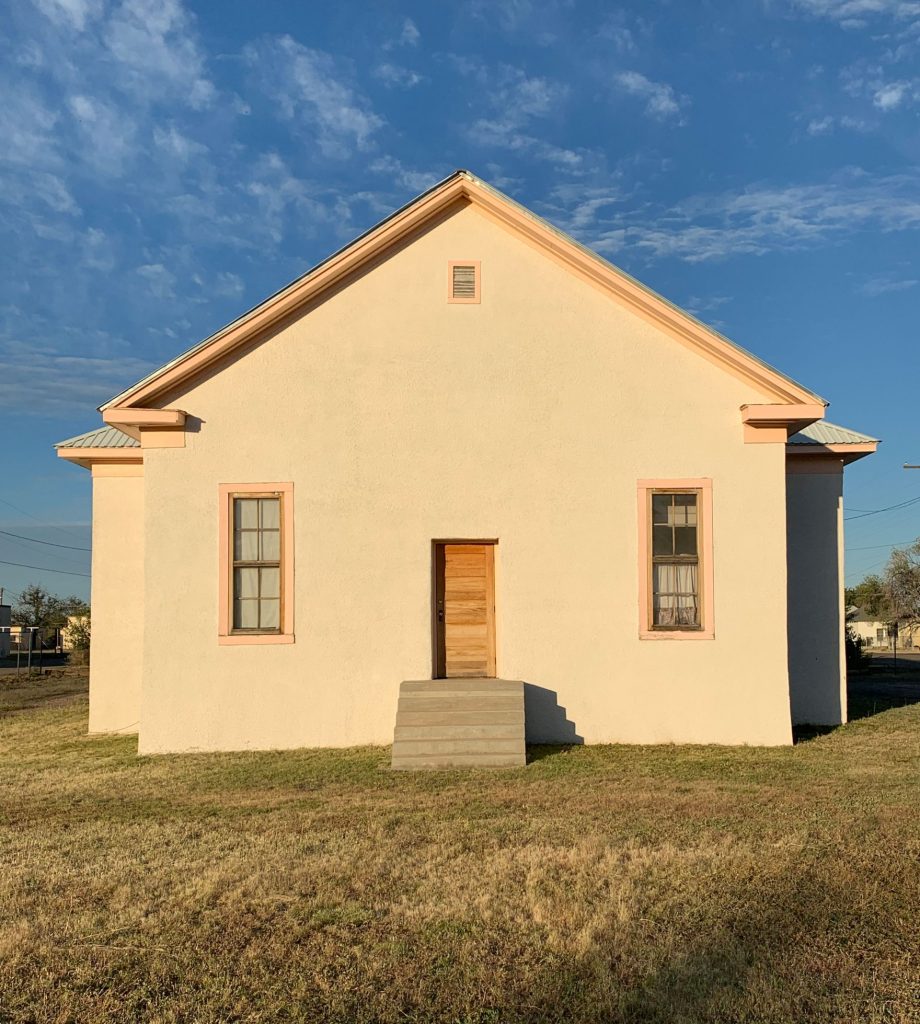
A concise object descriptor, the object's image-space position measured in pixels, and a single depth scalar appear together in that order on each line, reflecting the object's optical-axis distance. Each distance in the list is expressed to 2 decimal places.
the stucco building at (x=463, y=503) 12.45
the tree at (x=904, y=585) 50.41
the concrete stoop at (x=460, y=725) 11.14
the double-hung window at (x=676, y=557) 12.57
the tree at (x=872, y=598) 57.37
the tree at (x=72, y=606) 54.03
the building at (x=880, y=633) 58.58
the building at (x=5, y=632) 54.22
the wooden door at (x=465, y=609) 12.84
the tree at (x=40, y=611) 53.62
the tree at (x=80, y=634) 34.34
